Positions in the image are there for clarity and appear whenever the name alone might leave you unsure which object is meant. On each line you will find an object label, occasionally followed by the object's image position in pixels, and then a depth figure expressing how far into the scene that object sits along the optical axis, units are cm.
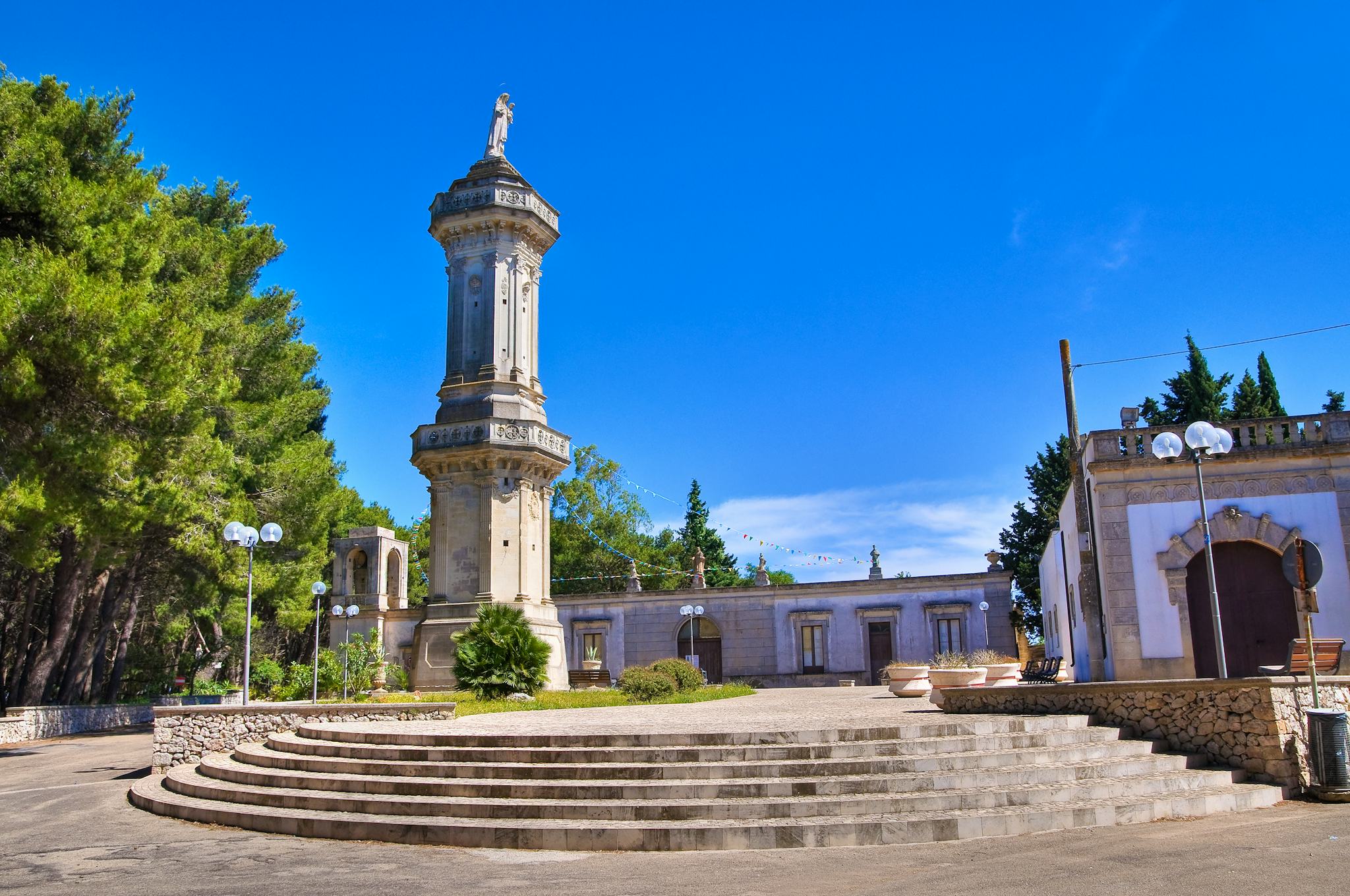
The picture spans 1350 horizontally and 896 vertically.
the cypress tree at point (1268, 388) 3849
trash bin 1023
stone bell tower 2694
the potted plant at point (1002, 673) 1862
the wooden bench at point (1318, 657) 1223
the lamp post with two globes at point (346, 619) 2433
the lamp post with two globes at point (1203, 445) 1247
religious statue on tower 3069
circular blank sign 1071
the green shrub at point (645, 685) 2064
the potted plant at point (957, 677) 1705
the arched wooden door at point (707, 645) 3703
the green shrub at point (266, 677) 3256
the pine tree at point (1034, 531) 4747
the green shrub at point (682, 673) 2327
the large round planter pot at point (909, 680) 2133
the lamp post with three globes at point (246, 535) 1593
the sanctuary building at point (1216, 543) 1842
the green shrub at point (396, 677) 2669
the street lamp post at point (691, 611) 3275
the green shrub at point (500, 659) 2084
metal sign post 1074
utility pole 1900
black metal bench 1952
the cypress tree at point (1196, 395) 3916
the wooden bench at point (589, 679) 2911
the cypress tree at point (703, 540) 6300
